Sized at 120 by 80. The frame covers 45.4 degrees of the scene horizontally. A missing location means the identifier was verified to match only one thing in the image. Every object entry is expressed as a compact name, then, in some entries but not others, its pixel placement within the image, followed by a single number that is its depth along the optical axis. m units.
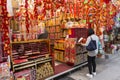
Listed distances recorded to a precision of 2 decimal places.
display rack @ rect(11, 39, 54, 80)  3.28
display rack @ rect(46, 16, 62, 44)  6.31
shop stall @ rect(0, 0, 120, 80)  3.25
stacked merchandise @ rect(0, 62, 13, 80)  2.73
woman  4.16
